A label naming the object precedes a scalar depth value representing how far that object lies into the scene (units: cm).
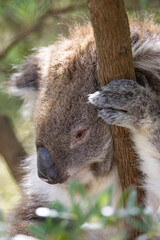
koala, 186
